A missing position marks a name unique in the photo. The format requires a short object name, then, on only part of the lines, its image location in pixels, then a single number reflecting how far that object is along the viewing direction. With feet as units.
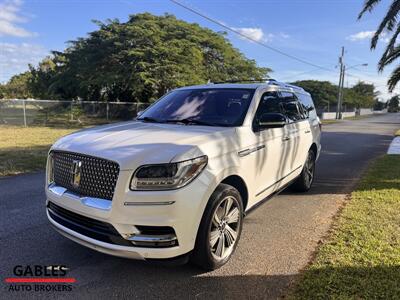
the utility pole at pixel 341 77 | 154.20
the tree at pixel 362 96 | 276.00
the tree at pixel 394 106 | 407.19
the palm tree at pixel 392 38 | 39.65
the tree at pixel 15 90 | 272.76
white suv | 10.39
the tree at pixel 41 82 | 134.78
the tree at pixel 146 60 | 91.35
